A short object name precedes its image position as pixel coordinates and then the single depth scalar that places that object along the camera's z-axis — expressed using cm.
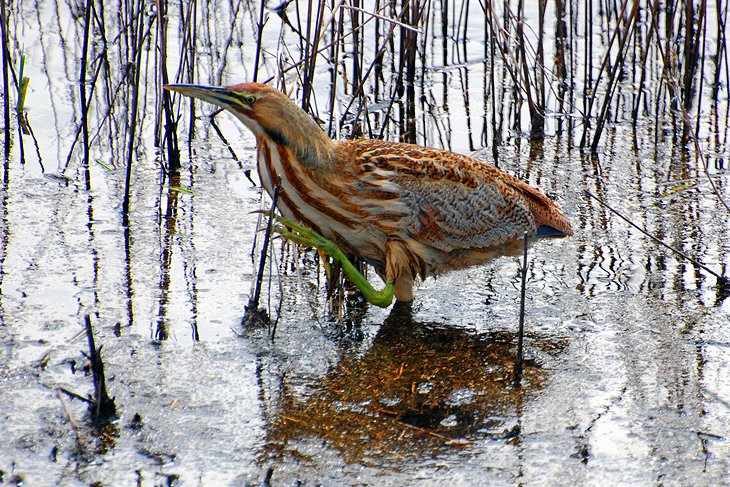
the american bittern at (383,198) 679
